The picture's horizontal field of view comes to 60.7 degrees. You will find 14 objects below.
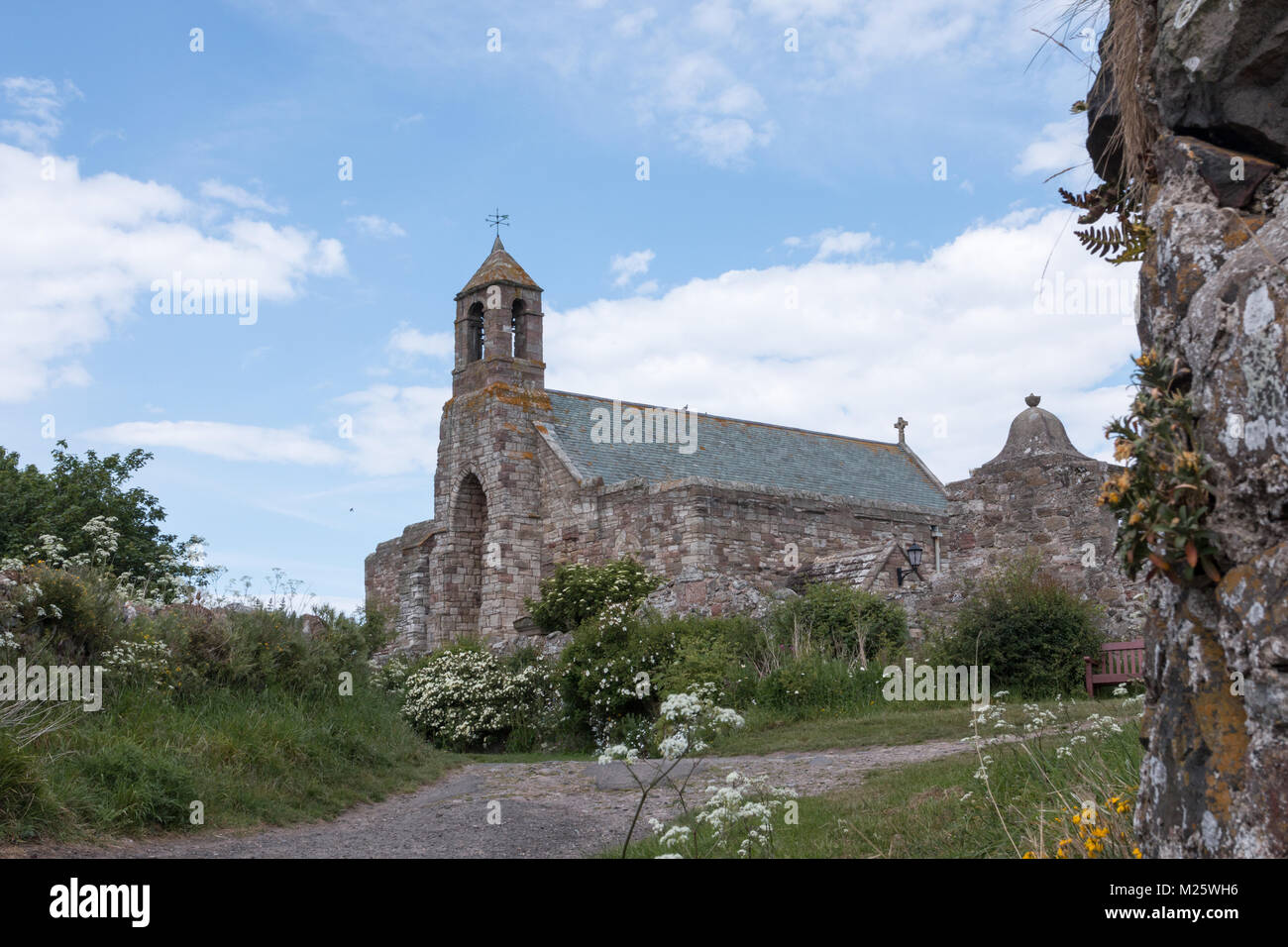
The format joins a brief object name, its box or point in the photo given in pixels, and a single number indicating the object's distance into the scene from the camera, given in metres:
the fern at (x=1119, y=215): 4.19
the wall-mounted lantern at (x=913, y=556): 19.77
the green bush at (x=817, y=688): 13.65
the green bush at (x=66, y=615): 10.11
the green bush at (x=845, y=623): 15.78
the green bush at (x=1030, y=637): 13.31
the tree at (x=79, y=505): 25.52
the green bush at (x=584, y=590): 21.52
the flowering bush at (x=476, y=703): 16.58
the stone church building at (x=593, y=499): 23.02
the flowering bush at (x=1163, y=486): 3.01
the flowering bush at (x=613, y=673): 14.95
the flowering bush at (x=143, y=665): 10.27
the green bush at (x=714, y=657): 14.48
